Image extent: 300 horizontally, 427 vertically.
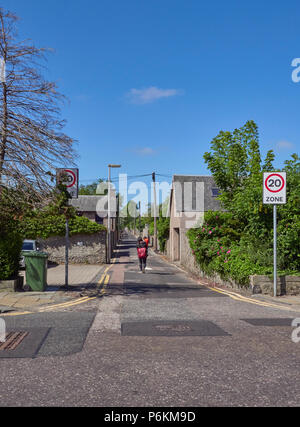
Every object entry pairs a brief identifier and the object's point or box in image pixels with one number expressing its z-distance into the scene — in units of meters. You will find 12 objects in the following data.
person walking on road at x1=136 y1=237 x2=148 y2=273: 19.16
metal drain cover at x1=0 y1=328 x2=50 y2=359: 5.42
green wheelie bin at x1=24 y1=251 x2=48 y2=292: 11.34
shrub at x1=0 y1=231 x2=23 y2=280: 10.88
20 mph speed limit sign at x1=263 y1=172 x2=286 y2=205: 11.06
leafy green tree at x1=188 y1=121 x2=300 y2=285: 12.24
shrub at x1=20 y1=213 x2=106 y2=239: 25.48
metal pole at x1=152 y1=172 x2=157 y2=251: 43.03
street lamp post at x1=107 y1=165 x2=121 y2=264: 28.15
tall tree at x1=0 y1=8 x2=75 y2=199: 10.37
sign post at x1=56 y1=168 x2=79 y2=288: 11.54
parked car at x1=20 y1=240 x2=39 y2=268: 21.94
